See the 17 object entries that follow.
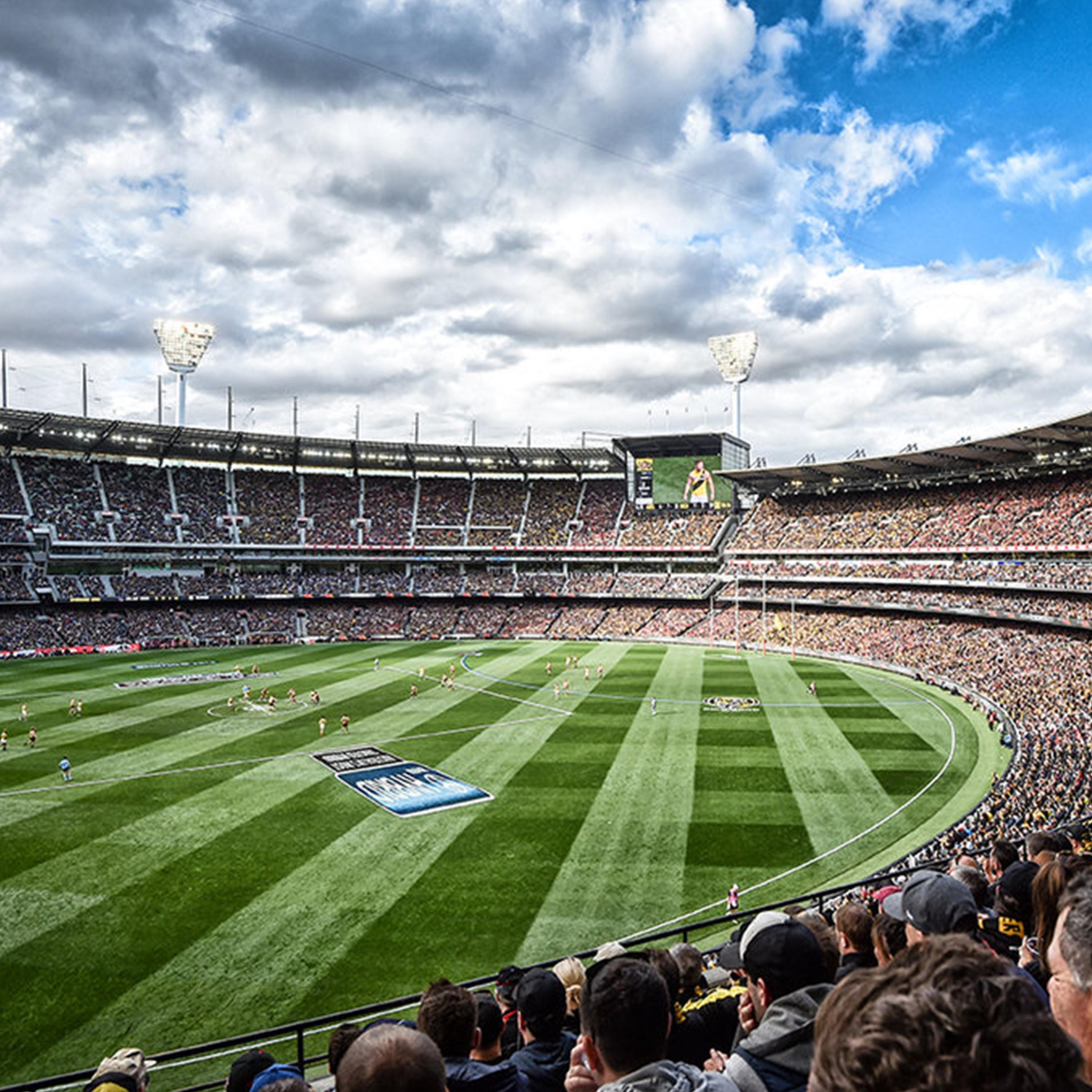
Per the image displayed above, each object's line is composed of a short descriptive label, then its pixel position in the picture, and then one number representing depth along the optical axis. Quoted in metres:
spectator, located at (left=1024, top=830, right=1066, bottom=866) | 8.69
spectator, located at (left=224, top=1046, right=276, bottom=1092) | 5.95
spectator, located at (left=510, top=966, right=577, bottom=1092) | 5.36
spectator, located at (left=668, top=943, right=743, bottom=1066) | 5.53
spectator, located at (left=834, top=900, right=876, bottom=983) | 7.02
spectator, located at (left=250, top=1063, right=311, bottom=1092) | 4.21
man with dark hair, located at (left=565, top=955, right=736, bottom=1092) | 3.60
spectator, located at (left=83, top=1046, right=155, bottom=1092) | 5.23
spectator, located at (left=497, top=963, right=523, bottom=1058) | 8.04
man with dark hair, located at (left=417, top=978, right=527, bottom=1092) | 4.84
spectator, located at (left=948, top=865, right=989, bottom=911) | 8.69
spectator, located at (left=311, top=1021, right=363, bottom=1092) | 6.79
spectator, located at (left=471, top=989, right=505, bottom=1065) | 6.26
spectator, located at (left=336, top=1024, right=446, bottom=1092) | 2.98
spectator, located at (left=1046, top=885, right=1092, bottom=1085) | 2.83
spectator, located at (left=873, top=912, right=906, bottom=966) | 6.20
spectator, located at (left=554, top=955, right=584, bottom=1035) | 7.37
